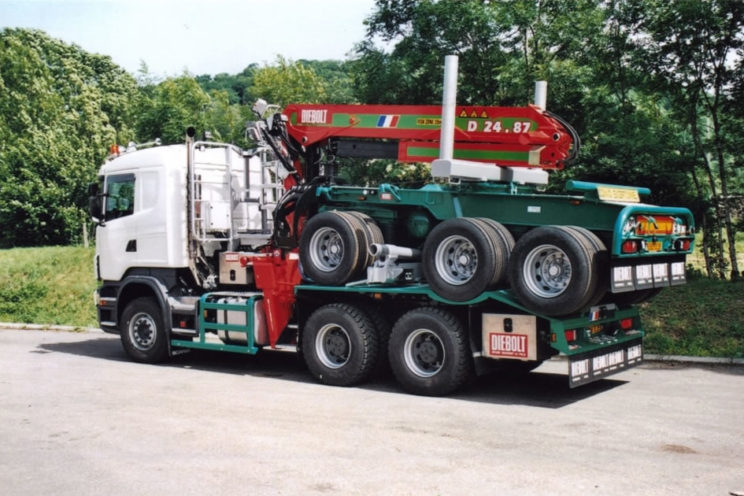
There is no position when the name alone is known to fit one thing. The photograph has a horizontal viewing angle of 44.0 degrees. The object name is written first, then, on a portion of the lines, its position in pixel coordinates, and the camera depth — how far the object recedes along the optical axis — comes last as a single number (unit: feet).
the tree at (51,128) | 111.04
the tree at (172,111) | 114.01
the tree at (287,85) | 175.73
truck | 32.83
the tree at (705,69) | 53.83
